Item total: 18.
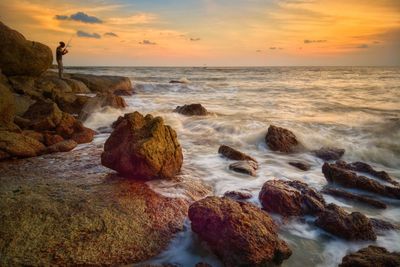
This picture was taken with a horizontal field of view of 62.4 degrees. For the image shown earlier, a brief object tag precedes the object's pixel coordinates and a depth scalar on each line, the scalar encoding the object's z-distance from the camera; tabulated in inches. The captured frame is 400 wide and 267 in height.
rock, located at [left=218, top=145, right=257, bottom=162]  288.4
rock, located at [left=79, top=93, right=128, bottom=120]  452.1
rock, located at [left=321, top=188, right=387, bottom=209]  214.1
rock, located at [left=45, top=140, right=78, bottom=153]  260.8
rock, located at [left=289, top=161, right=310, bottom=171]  283.4
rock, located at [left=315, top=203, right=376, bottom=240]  168.4
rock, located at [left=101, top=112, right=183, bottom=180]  201.3
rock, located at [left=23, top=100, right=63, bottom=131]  315.3
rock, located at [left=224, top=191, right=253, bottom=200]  207.3
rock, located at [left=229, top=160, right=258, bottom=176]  255.0
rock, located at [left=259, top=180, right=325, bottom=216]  188.4
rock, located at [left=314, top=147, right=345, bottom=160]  320.2
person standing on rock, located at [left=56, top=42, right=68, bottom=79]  667.4
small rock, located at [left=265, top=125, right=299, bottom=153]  337.2
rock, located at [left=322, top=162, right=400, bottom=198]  230.7
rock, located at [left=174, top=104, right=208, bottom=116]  508.7
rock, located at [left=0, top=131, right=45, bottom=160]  233.9
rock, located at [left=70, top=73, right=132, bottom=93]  770.8
